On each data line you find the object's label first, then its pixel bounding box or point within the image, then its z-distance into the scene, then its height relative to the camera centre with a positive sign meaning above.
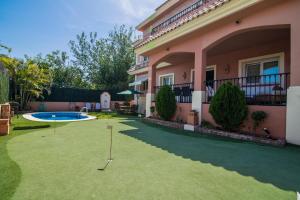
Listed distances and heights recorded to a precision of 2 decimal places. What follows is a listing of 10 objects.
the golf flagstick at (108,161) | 4.20 -1.46
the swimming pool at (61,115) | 16.69 -1.39
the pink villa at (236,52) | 6.59 +2.80
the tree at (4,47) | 10.64 +2.76
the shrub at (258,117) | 7.41 -0.56
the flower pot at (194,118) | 9.98 -0.86
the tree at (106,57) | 34.31 +8.11
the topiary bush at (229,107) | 7.94 -0.23
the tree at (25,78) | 17.39 +1.81
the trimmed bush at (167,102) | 11.66 -0.08
